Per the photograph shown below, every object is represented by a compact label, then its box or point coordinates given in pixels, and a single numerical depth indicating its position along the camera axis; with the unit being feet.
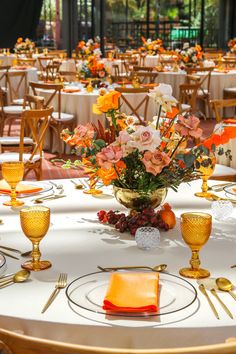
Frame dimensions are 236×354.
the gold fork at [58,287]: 5.13
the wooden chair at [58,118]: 21.97
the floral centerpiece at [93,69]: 25.21
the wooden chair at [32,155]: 14.30
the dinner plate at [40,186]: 8.48
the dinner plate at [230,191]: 8.44
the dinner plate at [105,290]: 5.02
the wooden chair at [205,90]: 31.07
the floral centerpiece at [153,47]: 43.15
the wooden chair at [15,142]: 17.39
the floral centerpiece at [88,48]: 31.09
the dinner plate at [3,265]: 5.84
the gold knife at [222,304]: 4.93
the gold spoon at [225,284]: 5.40
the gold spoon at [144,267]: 5.86
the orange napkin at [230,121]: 13.48
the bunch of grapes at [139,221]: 6.91
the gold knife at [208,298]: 4.95
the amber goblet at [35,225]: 5.91
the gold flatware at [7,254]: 6.28
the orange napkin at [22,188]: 8.57
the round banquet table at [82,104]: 23.13
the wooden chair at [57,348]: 3.30
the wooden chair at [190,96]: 23.57
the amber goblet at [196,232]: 5.73
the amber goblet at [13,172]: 7.84
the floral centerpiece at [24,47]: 42.80
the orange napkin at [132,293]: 4.97
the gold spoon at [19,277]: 5.61
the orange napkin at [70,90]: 23.95
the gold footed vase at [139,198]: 7.14
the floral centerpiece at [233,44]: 46.45
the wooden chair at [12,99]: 24.09
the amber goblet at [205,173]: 8.02
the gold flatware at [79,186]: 8.90
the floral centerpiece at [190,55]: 32.86
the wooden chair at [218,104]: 15.93
